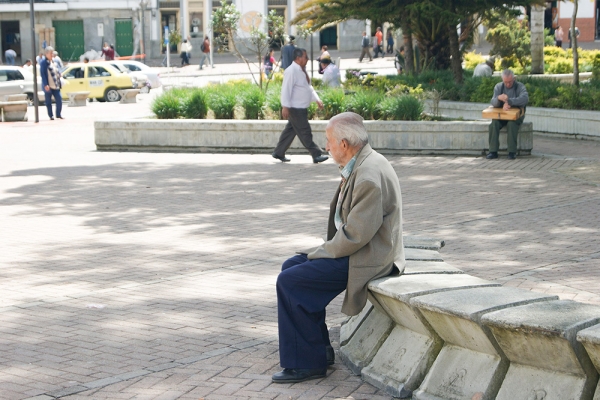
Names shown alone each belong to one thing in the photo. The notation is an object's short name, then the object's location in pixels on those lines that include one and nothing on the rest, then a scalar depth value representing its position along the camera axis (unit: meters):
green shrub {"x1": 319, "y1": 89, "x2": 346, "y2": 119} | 16.22
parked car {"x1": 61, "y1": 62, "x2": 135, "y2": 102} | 30.98
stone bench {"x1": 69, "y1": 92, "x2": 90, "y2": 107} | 28.39
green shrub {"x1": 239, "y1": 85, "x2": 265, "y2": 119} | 16.58
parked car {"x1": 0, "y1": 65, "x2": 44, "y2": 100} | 29.56
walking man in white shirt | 13.95
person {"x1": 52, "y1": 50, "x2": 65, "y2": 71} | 29.45
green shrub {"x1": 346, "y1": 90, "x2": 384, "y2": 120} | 16.03
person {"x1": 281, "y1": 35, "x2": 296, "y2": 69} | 22.77
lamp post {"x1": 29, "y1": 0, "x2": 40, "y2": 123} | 22.22
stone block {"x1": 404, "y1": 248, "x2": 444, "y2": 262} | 5.75
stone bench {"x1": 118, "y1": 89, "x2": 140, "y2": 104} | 29.28
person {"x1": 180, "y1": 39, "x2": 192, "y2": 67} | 48.72
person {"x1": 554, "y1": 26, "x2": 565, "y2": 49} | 46.31
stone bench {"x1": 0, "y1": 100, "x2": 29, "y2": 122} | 23.28
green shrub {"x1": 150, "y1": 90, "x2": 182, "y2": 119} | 17.09
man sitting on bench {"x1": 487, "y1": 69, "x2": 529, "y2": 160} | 14.09
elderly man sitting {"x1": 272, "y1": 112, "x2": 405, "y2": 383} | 5.00
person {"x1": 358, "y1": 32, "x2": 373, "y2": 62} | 47.72
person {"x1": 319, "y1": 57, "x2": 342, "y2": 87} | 21.53
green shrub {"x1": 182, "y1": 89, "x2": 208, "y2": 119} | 17.05
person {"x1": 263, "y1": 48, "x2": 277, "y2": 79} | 29.64
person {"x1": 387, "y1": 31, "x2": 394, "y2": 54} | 53.72
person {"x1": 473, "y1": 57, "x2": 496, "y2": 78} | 23.31
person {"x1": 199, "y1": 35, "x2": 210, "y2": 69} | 47.13
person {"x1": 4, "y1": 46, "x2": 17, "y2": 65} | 46.41
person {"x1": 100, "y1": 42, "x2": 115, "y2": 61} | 46.22
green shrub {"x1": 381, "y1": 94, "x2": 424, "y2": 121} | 15.66
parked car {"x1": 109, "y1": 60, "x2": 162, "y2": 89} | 33.90
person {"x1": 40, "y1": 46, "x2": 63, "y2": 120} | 23.45
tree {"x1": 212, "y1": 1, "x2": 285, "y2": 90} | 22.81
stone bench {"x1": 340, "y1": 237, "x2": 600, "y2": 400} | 3.90
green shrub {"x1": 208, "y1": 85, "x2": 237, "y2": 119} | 16.73
